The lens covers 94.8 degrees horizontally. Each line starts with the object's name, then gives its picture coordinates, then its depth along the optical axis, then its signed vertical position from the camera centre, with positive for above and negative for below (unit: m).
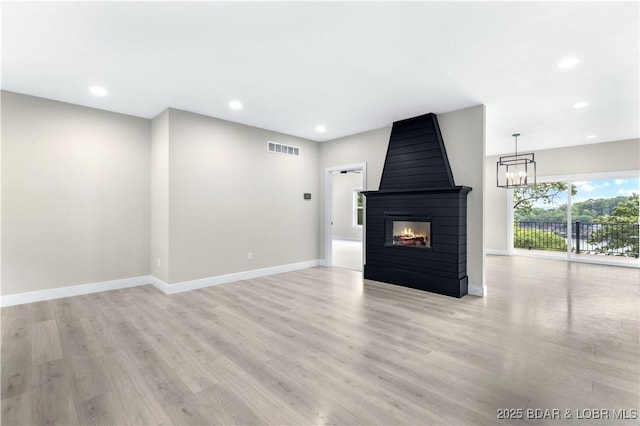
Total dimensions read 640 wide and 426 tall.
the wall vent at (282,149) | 5.79 +1.29
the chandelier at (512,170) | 6.13 +1.16
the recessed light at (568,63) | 3.06 +1.58
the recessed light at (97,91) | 3.77 +1.58
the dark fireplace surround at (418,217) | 4.35 -0.09
